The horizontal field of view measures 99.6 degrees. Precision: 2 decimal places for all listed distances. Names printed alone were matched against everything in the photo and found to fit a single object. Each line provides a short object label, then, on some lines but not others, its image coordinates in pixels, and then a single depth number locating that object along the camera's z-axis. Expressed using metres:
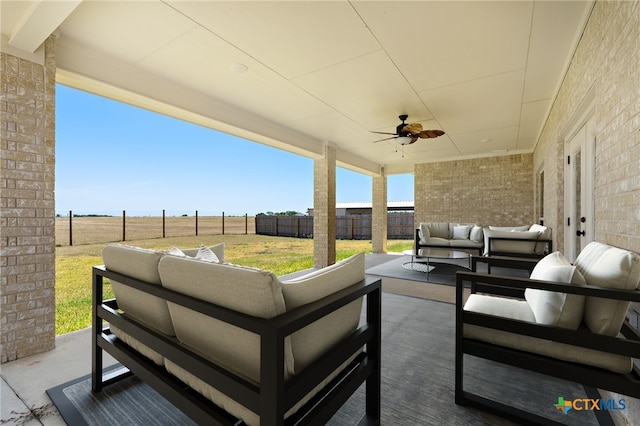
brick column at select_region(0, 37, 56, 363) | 2.03
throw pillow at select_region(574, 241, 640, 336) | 1.18
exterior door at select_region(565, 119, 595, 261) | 2.58
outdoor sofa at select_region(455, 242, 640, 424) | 1.18
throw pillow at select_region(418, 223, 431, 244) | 5.57
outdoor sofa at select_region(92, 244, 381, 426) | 0.89
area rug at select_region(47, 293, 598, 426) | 1.44
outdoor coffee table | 5.09
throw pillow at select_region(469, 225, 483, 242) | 5.75
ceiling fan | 4.00
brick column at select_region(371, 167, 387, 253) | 8.20
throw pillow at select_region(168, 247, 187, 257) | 1.71
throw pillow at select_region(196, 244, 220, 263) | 1.87
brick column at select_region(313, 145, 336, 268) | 5.85
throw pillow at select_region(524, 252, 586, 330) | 1.30
